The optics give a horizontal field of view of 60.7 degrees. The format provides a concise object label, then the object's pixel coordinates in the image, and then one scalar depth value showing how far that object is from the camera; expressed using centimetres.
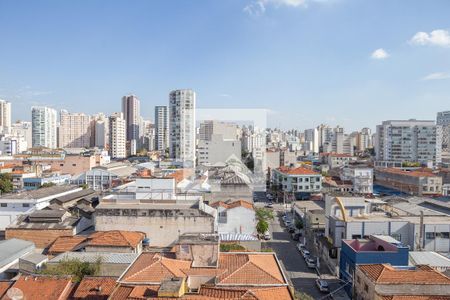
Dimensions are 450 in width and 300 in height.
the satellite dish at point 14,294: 739
